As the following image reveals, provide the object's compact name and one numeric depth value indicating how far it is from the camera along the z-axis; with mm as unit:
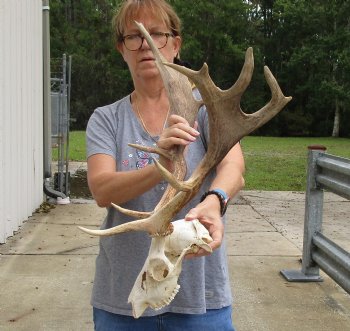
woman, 2262
